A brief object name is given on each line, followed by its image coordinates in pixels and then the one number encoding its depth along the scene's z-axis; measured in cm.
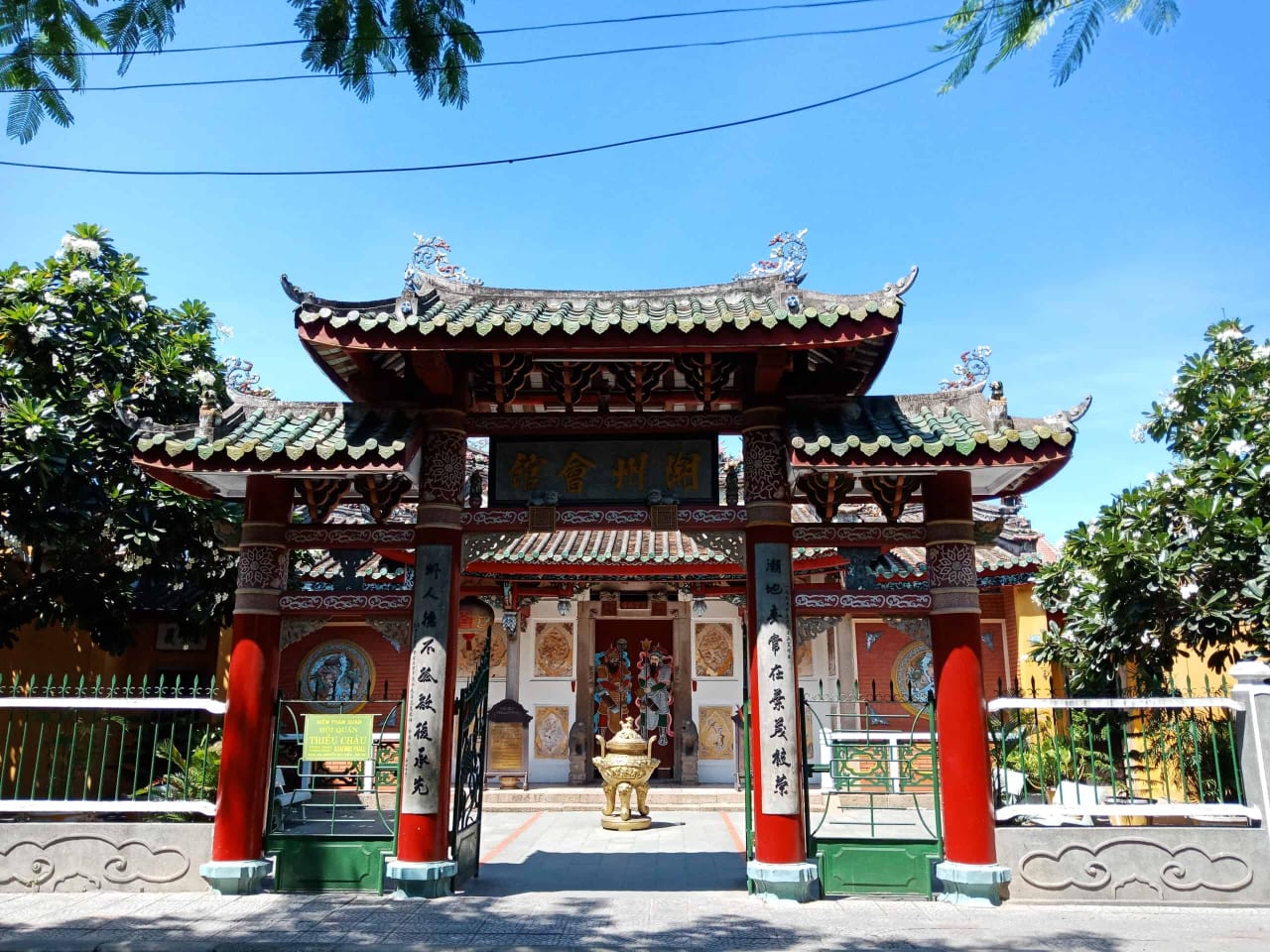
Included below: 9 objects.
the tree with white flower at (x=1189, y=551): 725
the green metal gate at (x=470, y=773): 756
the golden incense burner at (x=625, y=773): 1158
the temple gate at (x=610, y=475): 686
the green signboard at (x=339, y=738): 722
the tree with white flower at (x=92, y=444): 923
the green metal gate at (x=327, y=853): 719
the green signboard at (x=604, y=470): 764
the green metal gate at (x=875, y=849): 698
